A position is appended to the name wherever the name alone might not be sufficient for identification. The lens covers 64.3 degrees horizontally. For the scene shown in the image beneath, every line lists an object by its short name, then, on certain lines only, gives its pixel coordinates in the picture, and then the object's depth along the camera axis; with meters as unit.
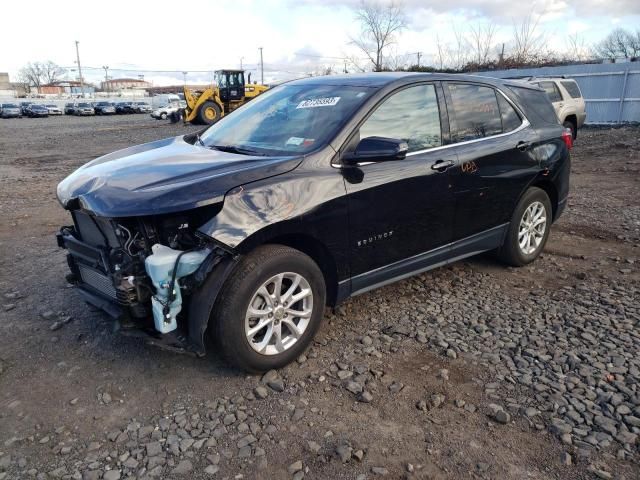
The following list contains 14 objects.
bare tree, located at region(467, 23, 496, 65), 32.28
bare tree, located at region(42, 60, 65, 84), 115.62
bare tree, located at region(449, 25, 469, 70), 32.46
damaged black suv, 2.87
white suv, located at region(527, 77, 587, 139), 13.90
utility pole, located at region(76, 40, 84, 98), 97.26
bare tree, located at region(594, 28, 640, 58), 43.45
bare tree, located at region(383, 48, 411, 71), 31.69
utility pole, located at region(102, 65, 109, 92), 123.45
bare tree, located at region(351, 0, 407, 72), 32.44
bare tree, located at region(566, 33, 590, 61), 30.75
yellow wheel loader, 27.11
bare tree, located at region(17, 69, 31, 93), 110.53
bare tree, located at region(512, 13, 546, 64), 30.75
